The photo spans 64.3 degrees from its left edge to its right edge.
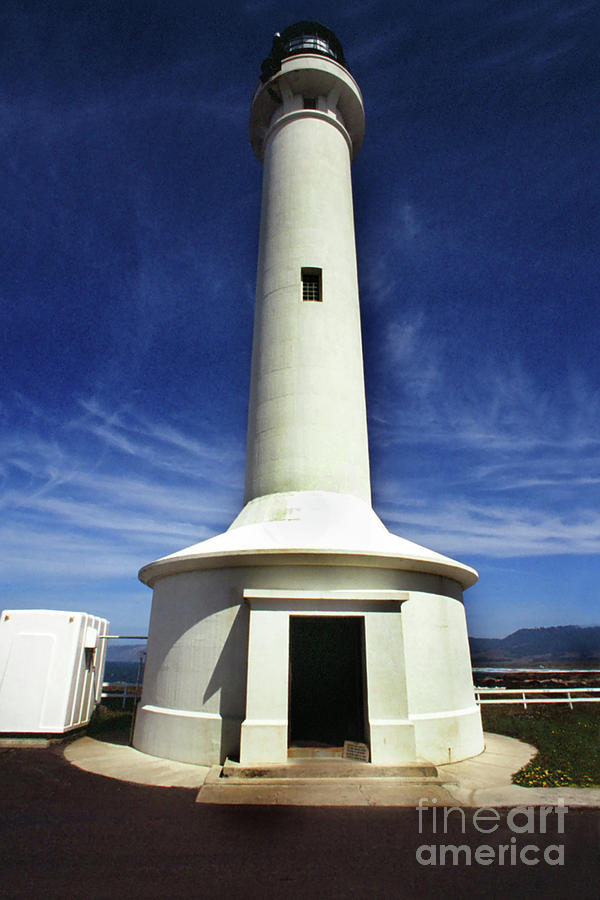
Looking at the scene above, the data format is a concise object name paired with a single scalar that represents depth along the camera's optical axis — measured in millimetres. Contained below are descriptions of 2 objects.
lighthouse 8445
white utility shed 10727
